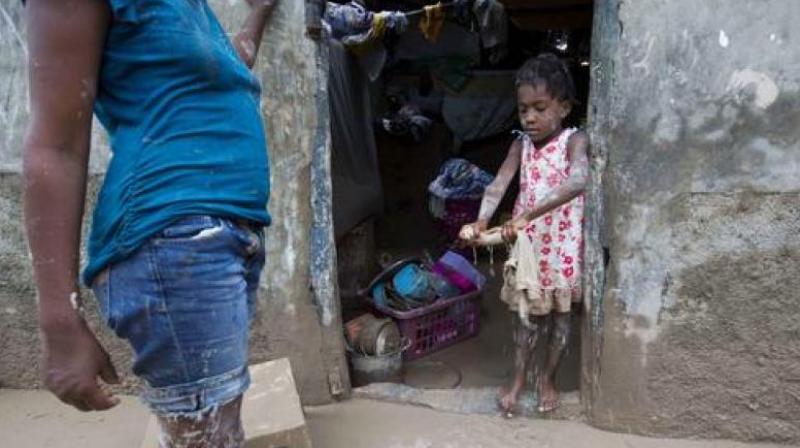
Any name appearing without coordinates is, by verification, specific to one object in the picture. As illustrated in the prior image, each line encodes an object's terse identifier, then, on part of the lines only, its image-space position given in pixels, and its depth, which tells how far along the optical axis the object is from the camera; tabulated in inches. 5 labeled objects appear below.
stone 94.9
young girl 111.0
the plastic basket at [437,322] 150.3
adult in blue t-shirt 45.8
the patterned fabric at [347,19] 143.9
